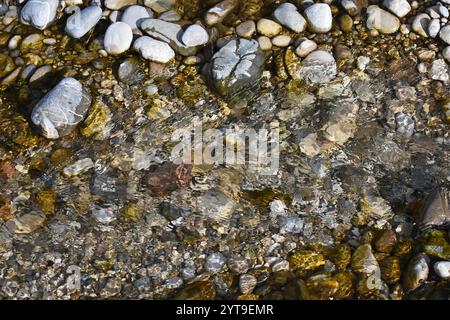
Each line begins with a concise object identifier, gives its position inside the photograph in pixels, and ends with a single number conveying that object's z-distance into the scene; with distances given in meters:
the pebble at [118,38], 3.58
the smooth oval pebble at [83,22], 3.67
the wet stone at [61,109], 3.31
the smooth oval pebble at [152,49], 3.56
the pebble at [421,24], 3.67
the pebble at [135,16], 3.66
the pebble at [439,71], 3.54
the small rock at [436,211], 3.00
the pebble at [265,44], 3.62
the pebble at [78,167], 3.24
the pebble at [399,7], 3.70
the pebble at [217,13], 3.71
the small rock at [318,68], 3.55
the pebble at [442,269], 2.80
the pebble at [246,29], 3.65
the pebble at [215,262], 2.93
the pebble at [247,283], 2.85
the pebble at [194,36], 3.59
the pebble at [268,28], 3.66
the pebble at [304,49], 3.58
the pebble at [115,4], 3.75
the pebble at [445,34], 3.59
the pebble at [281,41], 3.63
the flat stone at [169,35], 3.61
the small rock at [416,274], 2.81
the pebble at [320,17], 3.64
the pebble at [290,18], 3.64
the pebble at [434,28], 3.63
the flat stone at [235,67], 3.46
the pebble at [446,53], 3.56
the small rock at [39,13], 3.71
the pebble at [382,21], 3.71
